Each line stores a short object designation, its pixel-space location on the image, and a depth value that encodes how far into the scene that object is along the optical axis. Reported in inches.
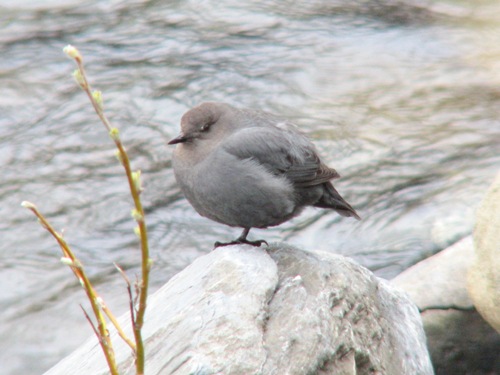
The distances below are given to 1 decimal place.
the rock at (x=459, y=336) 336.5
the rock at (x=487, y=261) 298.8
